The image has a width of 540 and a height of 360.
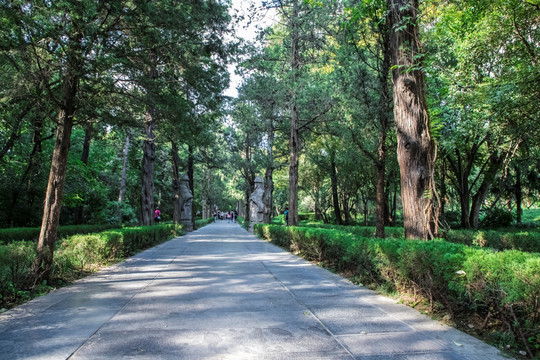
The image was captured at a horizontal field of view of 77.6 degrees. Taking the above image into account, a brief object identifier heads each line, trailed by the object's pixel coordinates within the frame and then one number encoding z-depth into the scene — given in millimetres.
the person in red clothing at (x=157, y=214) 23169
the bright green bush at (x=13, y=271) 4875
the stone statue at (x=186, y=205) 25141
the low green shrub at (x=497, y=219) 21641
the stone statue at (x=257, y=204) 24844
